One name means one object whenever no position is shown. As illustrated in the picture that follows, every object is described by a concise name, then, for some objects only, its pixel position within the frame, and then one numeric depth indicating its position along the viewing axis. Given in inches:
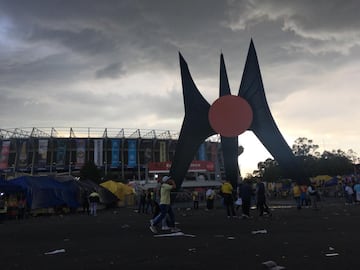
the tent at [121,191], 1360.7
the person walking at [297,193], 759.7
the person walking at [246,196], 573.3
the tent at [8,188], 776.7
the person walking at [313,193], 726.1
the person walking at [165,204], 404.5
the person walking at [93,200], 838.5
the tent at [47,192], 861.8
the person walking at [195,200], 991.0
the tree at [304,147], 3508.9
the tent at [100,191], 1068.2
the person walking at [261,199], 586.6
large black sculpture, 909.2
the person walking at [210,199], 912.7
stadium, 2881.4
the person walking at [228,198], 603.2
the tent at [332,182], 1540.8
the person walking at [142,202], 888.3
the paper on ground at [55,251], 282.5
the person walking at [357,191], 900.0
